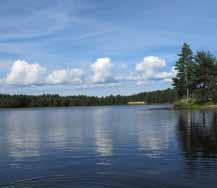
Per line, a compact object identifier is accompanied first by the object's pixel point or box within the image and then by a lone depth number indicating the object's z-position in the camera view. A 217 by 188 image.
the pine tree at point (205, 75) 111.63
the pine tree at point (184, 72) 120.84
